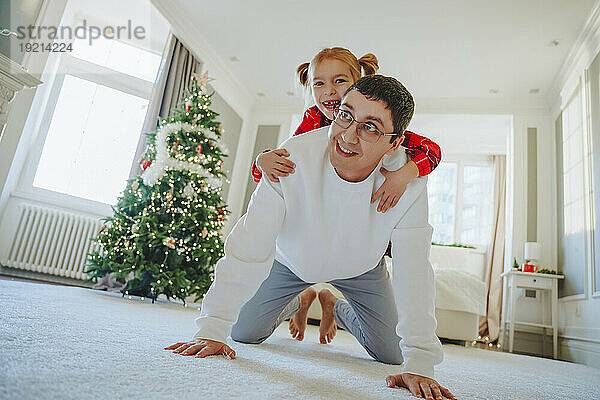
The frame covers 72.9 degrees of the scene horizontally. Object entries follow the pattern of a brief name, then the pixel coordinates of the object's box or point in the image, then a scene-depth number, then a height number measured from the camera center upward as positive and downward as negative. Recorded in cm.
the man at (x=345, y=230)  104 +19
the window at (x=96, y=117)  484 +177
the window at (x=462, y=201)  691 +197
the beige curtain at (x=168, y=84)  456 +218
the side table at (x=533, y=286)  410 +42
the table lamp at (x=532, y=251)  453 +83
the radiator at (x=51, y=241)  432 +18
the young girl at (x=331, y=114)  113 +71
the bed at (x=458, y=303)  354 +11
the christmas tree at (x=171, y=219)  334 +46
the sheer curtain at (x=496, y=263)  598 +91
